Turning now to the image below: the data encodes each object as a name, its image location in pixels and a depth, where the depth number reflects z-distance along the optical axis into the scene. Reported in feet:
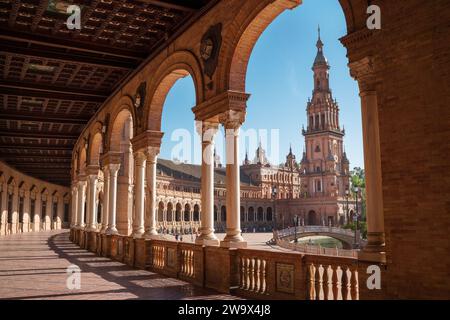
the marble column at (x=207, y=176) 35.99
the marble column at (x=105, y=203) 66.08
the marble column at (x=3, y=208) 125.29
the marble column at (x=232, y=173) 32.35
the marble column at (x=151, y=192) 47.80
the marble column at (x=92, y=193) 79.46
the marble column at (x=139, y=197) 51.20
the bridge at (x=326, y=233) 198.84
